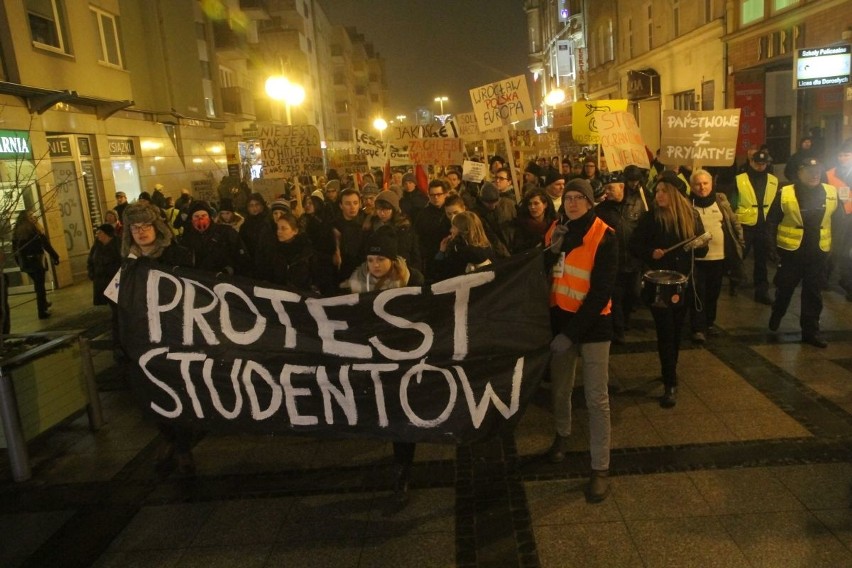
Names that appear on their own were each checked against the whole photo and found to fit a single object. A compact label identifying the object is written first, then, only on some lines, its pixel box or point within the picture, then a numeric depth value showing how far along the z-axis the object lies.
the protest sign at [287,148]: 11.93
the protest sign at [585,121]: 15.19
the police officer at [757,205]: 9.02
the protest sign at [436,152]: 12.49
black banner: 4.08
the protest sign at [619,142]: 8.70
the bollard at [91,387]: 5.83
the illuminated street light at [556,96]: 54.28
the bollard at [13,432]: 4.81
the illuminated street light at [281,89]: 17.59
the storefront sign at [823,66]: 14.42
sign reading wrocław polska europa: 10.77
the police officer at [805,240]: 6.90
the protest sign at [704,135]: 8.32
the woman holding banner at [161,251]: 4.88
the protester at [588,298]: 4.06
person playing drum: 5.64
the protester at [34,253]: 10.39
